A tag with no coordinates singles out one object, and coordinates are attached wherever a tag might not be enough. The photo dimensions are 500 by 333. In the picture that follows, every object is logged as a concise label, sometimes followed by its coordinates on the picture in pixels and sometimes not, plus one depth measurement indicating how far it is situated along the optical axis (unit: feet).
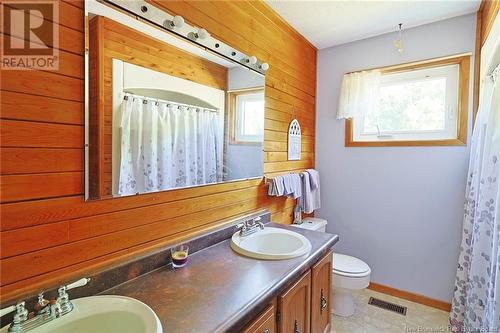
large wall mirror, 3.31
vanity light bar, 3.67
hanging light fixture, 7.30
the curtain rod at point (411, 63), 6.70
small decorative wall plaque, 7.50
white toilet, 6.41
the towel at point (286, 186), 6.56
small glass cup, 3.95
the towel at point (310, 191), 7.69
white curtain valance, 7.82
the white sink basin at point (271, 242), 4.60
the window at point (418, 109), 6.87
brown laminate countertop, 2.79
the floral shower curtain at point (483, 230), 4.19
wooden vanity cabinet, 3.48
